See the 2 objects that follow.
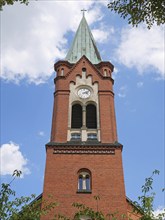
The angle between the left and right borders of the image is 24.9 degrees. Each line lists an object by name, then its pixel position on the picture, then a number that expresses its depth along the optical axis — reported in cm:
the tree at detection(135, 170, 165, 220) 1153
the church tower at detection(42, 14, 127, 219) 2058
